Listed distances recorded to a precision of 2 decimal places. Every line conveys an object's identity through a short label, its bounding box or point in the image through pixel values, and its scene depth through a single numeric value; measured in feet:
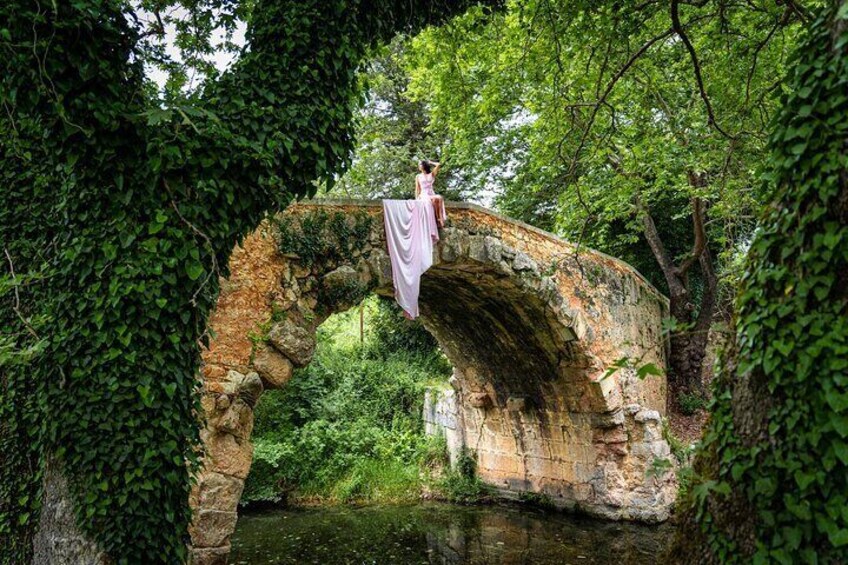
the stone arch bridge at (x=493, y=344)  18.45
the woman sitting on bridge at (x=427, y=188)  23.61
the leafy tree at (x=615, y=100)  17.39
